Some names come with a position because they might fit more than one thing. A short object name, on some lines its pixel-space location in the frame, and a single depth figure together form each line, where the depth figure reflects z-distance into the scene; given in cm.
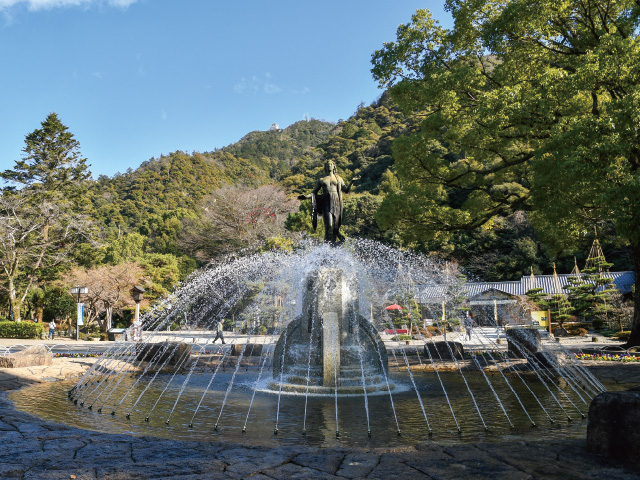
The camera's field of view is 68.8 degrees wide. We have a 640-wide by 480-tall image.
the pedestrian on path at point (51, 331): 2603
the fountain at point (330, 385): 523
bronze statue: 991
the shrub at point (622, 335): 1883
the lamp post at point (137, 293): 1973
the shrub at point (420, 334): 2601
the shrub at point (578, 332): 2389
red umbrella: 3050
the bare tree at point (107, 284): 3143
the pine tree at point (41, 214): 2934
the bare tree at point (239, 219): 3504
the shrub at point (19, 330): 2503
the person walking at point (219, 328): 2145
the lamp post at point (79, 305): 2509
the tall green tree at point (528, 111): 1030
